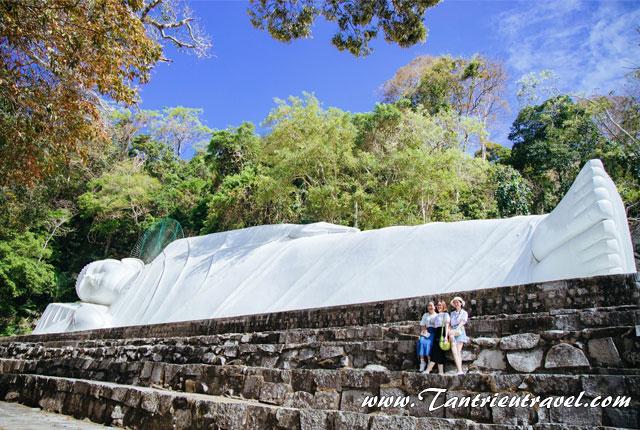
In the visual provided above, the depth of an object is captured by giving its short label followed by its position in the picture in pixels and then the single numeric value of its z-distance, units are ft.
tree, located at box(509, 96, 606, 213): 48.06
